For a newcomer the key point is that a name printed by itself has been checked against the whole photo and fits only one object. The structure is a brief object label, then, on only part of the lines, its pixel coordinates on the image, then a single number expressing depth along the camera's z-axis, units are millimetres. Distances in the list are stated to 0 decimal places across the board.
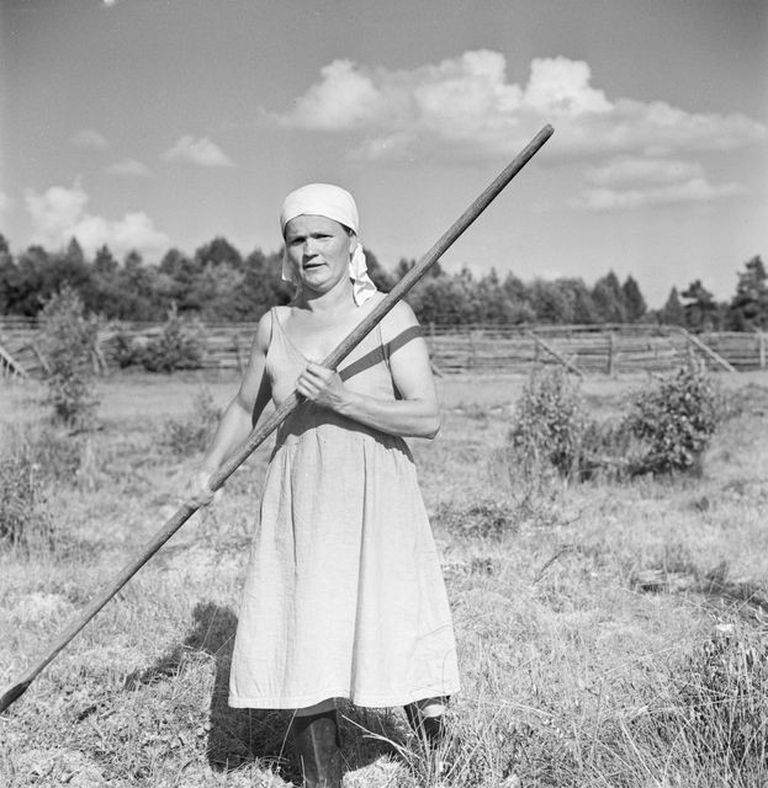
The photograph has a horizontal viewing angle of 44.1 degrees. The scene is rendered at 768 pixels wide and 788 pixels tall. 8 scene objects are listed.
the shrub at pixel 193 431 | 8828
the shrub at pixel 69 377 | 10750
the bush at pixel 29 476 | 5324
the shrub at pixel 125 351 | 22531
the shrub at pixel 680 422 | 7078
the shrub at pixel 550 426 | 7121
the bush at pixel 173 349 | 22234
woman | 2385
